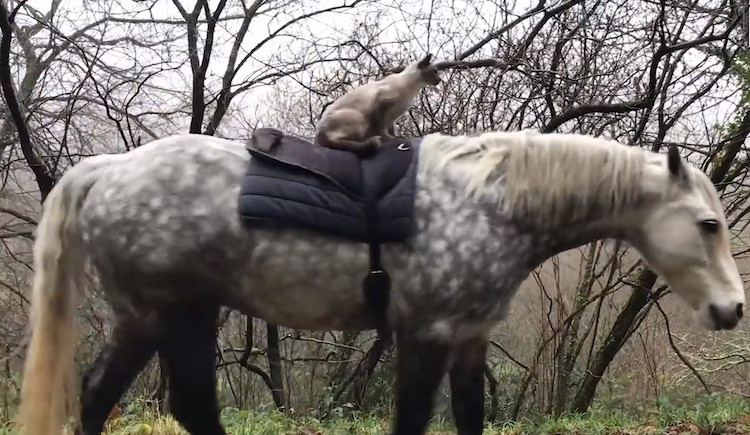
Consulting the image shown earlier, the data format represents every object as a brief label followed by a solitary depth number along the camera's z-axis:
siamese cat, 2.03
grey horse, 1.84
